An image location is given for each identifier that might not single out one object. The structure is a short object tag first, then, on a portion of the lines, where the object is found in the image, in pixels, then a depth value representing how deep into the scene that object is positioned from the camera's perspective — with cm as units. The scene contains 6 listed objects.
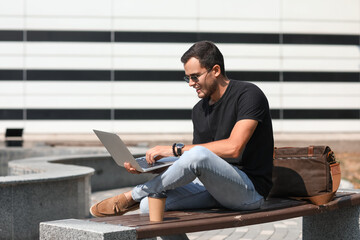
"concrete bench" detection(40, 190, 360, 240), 338
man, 378
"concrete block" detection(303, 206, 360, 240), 498
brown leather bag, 449
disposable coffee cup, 371
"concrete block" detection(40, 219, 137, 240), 326
